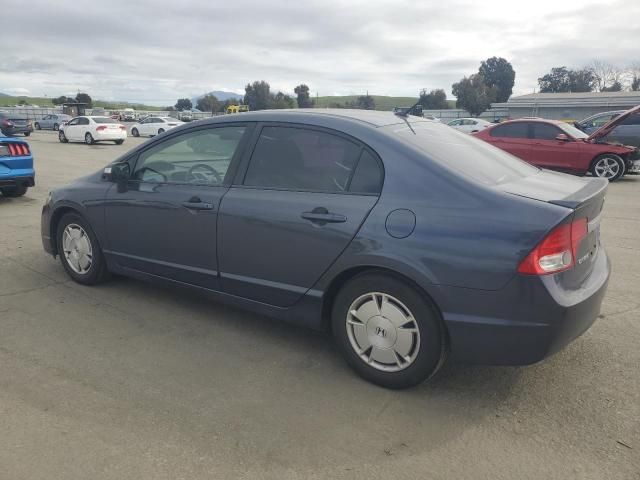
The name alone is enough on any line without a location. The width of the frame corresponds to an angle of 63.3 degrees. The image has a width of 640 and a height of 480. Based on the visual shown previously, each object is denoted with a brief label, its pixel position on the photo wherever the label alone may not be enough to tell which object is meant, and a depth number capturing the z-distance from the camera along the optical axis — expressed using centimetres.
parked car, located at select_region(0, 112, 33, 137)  3341
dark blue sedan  267
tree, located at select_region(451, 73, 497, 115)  6944
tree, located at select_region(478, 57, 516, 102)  9429
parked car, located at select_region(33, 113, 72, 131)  4405
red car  1227
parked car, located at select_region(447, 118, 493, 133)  2704
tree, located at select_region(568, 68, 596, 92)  8019
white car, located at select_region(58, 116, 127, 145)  2614
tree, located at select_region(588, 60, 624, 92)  7806
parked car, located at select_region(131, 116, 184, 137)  3451
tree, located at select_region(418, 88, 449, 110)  7722
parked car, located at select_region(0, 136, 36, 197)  851
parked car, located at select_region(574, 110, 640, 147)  1238
